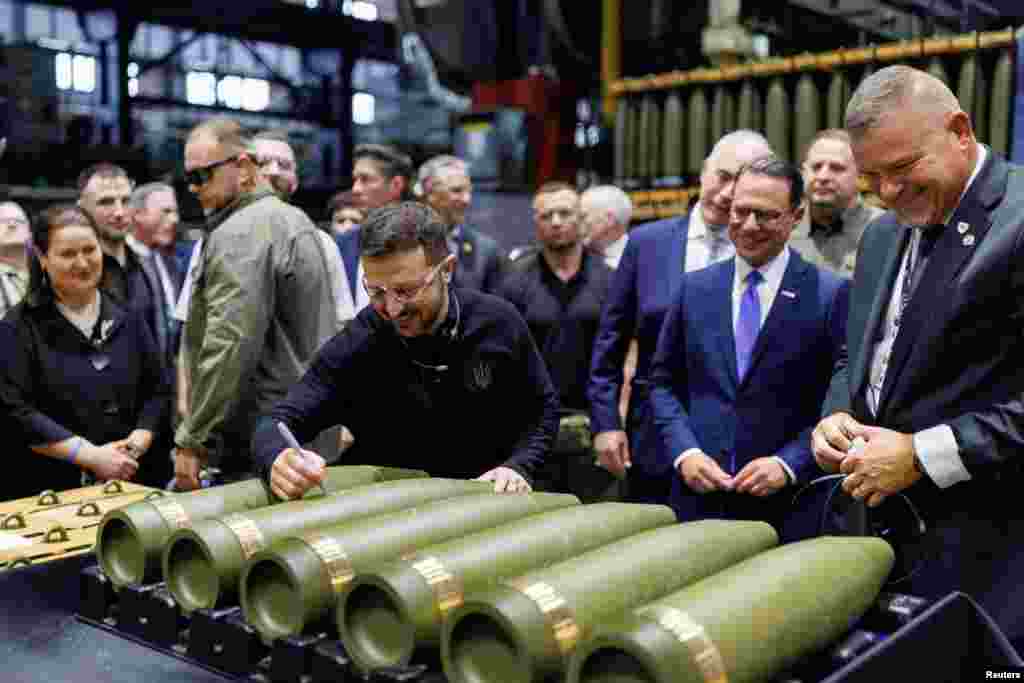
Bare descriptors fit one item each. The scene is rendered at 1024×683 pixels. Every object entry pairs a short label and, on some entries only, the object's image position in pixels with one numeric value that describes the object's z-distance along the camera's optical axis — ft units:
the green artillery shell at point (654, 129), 27.45
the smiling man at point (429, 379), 7.01
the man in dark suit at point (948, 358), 5.76
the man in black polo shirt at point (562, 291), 14.84
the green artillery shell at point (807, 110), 24.25
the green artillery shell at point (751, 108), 25.36
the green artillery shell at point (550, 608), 3.94
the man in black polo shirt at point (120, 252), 13.80
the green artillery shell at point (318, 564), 4.46
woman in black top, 10.53
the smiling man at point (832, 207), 11.94
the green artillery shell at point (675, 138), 26.86
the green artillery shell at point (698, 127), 26.34
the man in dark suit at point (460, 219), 15.42
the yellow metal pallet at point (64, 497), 7.58
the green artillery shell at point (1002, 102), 20.77
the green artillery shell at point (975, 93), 21.40
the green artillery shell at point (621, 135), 28.12
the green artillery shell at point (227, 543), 4.78
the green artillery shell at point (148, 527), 5.12
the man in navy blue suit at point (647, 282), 10.52
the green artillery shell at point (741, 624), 3.69
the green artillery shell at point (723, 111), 25.98
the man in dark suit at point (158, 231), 16.85
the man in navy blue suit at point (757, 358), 8.56
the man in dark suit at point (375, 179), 14.67
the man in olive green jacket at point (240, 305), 10.30
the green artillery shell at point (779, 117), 24.77
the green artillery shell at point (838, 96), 23.64
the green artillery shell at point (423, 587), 4.21
